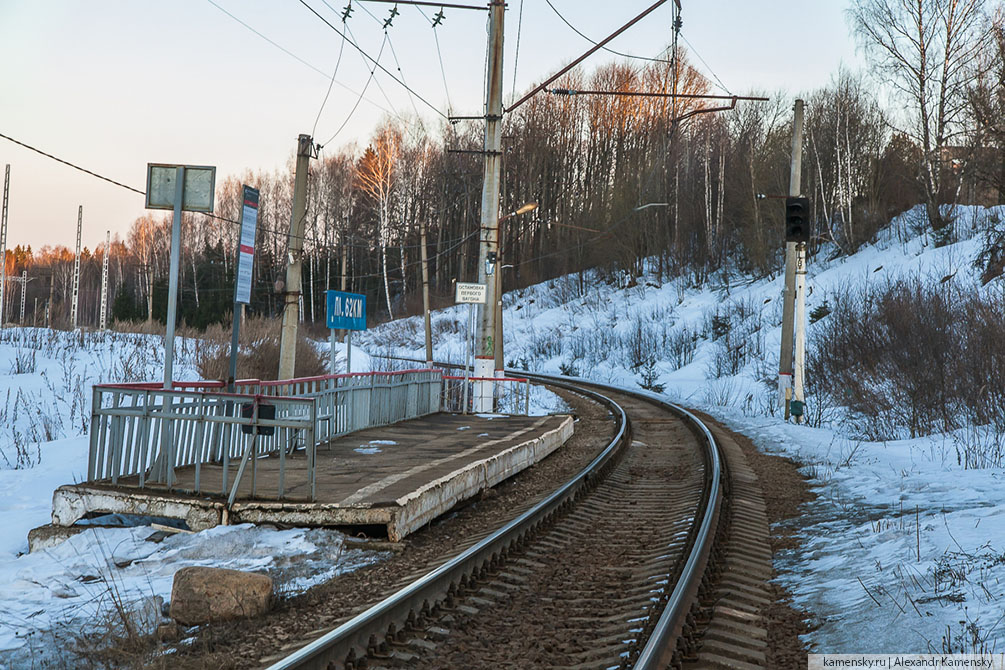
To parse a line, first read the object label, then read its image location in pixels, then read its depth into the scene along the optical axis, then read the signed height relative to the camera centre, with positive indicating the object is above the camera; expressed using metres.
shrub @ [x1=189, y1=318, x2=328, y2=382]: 23.91 -0.51
